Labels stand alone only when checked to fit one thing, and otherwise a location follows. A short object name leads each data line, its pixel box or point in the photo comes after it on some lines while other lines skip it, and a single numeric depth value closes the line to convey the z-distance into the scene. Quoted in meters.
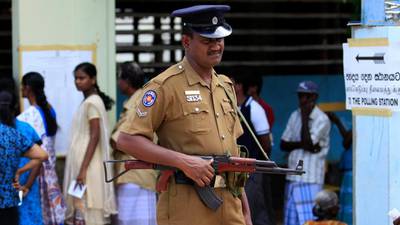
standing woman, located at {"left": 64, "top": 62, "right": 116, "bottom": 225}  13.85
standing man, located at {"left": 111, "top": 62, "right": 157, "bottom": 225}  14.05
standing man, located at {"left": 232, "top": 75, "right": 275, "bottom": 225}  13.21
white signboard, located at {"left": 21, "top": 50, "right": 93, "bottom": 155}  14.14
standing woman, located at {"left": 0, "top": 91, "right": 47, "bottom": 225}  11.37
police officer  8.65
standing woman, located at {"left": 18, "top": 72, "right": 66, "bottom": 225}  13.55
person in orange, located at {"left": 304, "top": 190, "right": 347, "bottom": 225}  13.54
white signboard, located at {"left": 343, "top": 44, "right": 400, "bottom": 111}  9.79
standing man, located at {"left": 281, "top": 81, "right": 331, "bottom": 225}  15.24
